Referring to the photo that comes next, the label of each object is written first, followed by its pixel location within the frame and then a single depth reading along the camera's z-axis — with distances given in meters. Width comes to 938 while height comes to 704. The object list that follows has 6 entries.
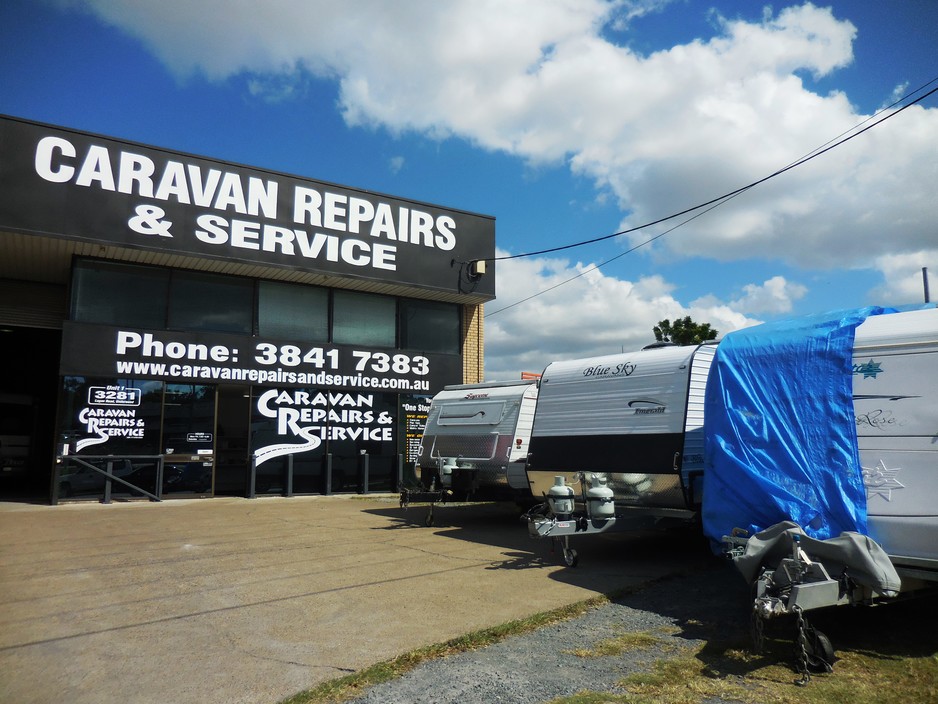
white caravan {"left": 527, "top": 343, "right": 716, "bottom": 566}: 8.17
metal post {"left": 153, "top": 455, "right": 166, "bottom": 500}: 15.55
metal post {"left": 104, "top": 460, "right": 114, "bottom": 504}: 15.03
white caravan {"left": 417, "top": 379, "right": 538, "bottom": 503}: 11.42
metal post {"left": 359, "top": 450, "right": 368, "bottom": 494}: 18.14
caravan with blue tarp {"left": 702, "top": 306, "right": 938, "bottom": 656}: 5.34
